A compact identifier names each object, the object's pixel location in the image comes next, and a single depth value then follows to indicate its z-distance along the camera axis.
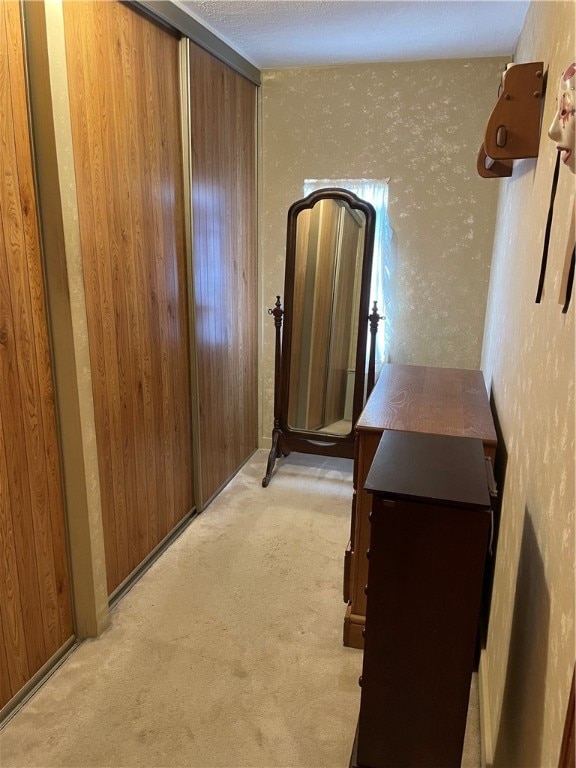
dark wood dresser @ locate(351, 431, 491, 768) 1.12
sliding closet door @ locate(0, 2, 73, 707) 1.52
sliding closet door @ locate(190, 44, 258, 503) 2.60
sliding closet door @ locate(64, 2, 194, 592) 1.85
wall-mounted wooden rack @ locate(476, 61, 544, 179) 1.52
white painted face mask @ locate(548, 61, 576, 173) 0.93
